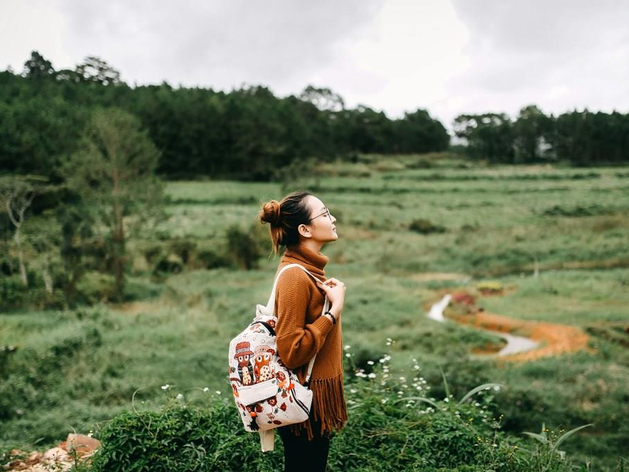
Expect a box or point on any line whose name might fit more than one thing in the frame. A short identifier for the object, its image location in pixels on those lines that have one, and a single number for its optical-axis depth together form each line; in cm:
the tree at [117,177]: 1742
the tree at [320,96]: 8525
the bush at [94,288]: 1573
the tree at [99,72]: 4622
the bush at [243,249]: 2220
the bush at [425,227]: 3053
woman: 227
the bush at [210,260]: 2183
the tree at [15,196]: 1563
